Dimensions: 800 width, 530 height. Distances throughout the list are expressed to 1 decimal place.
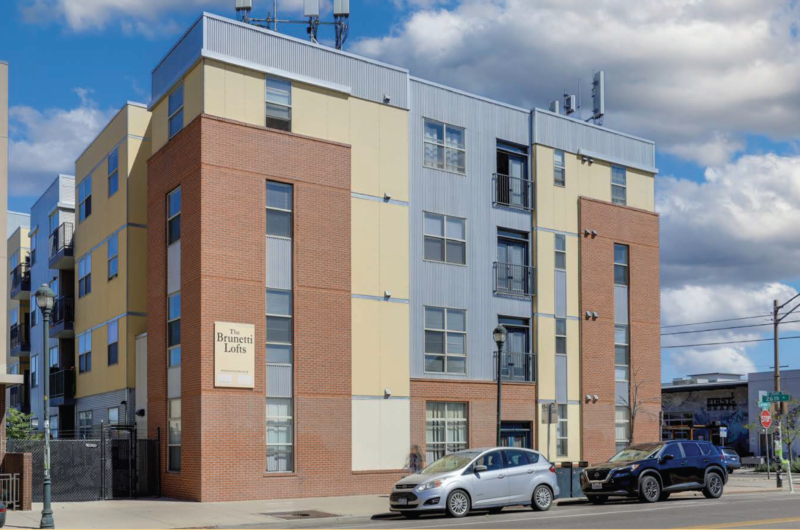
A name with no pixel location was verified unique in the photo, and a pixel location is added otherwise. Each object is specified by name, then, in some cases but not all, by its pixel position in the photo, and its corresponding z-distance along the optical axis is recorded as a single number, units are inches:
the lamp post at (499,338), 1077.1
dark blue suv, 971.3
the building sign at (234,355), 1051.9
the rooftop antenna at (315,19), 1251.2
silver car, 844.0
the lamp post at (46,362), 762.8
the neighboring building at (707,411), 2608.8
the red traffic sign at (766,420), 1258.0
